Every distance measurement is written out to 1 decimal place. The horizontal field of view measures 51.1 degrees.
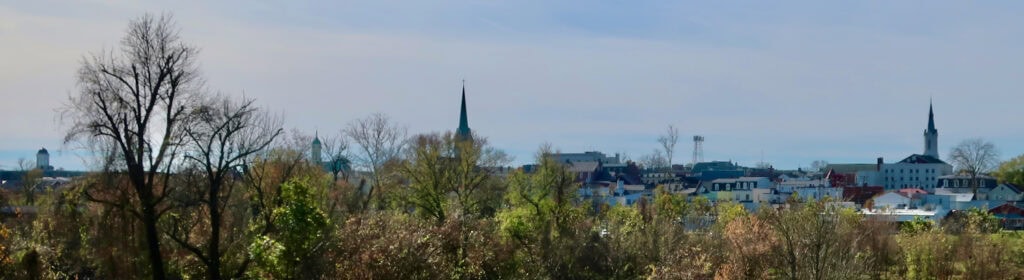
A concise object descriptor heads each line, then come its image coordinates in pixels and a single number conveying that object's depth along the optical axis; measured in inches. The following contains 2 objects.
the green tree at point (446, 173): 1883.6
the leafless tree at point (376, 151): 2189.7
